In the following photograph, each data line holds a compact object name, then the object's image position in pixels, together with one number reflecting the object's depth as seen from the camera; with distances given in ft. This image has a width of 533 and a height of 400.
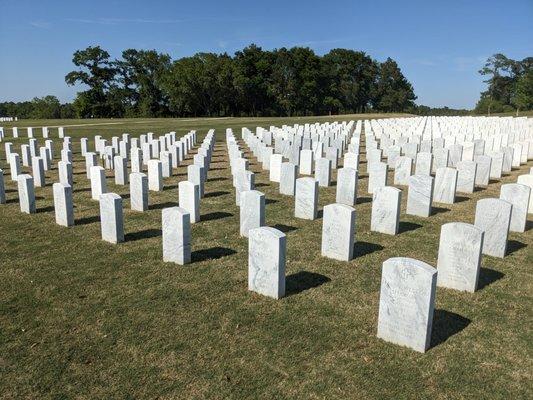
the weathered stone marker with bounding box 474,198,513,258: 21.02
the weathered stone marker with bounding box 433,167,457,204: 31.89
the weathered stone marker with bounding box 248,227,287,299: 16.84
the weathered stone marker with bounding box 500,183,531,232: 24.54
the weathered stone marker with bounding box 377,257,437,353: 13.46
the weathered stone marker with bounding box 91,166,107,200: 32.81
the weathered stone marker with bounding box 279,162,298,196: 34.42
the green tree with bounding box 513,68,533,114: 230.48
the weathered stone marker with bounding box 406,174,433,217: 28.26
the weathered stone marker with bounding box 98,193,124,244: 22.90
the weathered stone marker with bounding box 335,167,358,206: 31.22
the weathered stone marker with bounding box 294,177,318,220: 27.58
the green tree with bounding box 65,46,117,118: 241.35
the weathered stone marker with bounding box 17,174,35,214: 29.30
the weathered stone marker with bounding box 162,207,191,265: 20.01
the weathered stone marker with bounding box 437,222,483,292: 17.22
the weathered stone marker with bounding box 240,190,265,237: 24.09
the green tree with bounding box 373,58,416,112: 301.02
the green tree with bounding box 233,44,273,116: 239.50
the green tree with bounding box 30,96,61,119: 295.69
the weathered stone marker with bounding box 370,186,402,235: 24.33
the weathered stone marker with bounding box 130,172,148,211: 29.73
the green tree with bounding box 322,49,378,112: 281.95
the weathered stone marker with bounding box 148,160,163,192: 37.04
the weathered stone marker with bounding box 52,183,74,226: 26.04
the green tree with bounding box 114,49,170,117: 237.04
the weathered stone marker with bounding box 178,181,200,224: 27.25
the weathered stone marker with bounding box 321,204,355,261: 20.35
